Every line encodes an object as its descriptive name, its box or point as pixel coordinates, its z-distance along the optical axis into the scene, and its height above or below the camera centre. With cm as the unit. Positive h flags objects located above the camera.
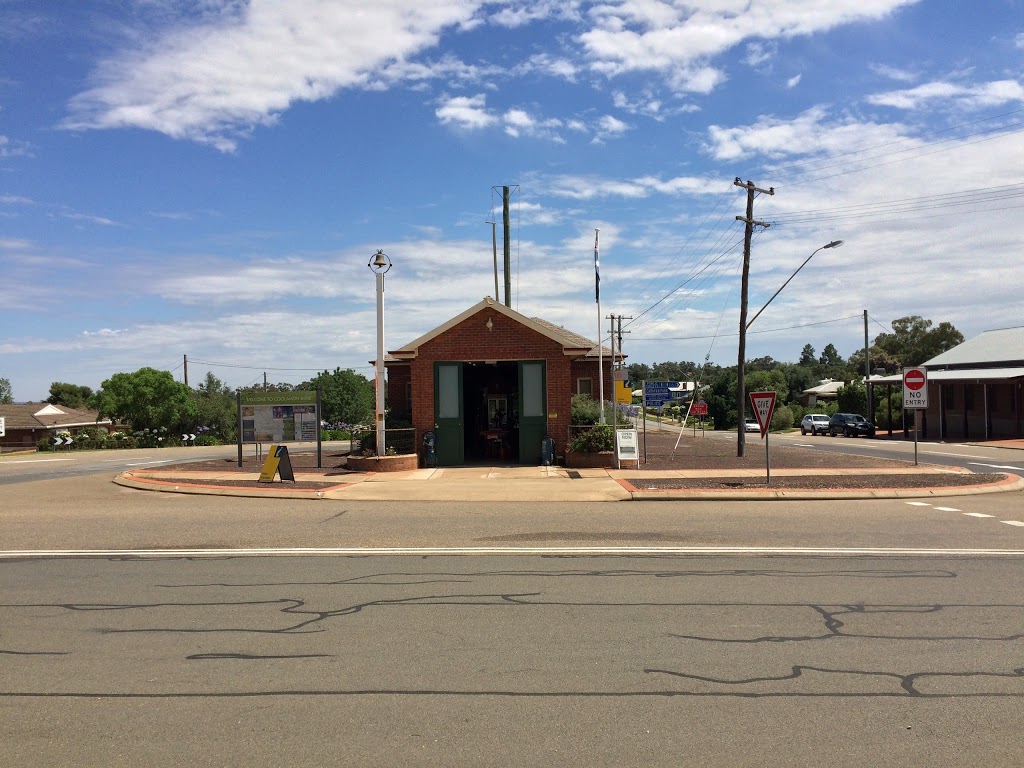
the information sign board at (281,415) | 2442 -1
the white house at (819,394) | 9675 +135
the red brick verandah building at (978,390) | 4506 +72
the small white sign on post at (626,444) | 2328 -97
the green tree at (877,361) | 9544 +539
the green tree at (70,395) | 11481 +327
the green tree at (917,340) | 9343 +725
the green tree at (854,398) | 6253 +56
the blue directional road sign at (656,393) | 2756 +52
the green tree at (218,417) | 6488 -5
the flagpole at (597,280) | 2589 +400
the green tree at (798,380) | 12066 +385
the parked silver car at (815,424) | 6041 -133
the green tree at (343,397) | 9894 +202
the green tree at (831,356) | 17920 +1069
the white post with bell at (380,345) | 2317 +194
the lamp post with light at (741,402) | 2875 +16
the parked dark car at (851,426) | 5394 -135
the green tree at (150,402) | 6262 +117
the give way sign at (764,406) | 1887 +1
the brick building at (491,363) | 2444 +116
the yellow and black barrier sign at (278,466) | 2059 -125
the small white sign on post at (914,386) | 2314 +51
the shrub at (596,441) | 2381 -90
